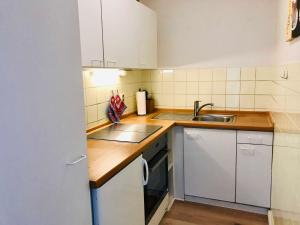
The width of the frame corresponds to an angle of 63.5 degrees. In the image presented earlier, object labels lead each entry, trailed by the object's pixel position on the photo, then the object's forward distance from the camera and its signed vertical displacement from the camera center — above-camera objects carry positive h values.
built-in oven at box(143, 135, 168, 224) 1.76 -0.76
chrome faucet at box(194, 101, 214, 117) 2.63 -0.29
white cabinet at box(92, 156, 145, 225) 1.18 -0.63
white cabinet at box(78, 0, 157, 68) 1.49 +0.37
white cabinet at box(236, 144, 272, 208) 2.16 -0.86
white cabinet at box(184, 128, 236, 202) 2.26 -0.78
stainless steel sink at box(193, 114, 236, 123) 2.58 -0.40
